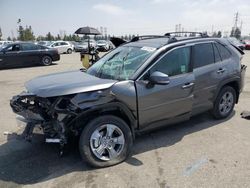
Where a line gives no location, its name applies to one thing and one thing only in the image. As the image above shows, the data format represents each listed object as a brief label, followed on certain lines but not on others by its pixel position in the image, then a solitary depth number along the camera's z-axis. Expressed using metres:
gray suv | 2.45
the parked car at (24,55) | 10.74
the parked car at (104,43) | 22.74
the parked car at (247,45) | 23.34
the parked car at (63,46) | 22.01
